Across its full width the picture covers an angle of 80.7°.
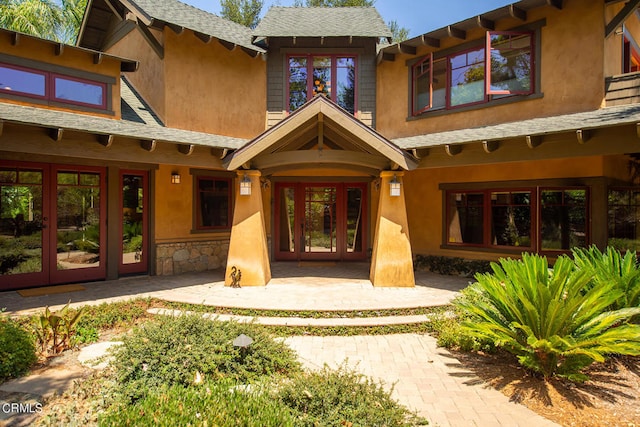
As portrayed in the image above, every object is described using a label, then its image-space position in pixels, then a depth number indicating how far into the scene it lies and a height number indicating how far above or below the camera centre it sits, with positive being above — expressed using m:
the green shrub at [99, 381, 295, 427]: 3.05 -1.72
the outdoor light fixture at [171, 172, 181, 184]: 10.04 +0.90
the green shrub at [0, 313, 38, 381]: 4.46 -1.74
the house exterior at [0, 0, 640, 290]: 7.88 +1.41
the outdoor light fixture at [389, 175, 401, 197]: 8.30 +0.54
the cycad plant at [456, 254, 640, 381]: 4.11 -1.28
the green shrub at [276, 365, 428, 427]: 3.41 -1.84
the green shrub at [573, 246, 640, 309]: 5.06 -0.86
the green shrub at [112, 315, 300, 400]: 4.14 -1.70
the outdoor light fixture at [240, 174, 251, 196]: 8.36 +0.55
